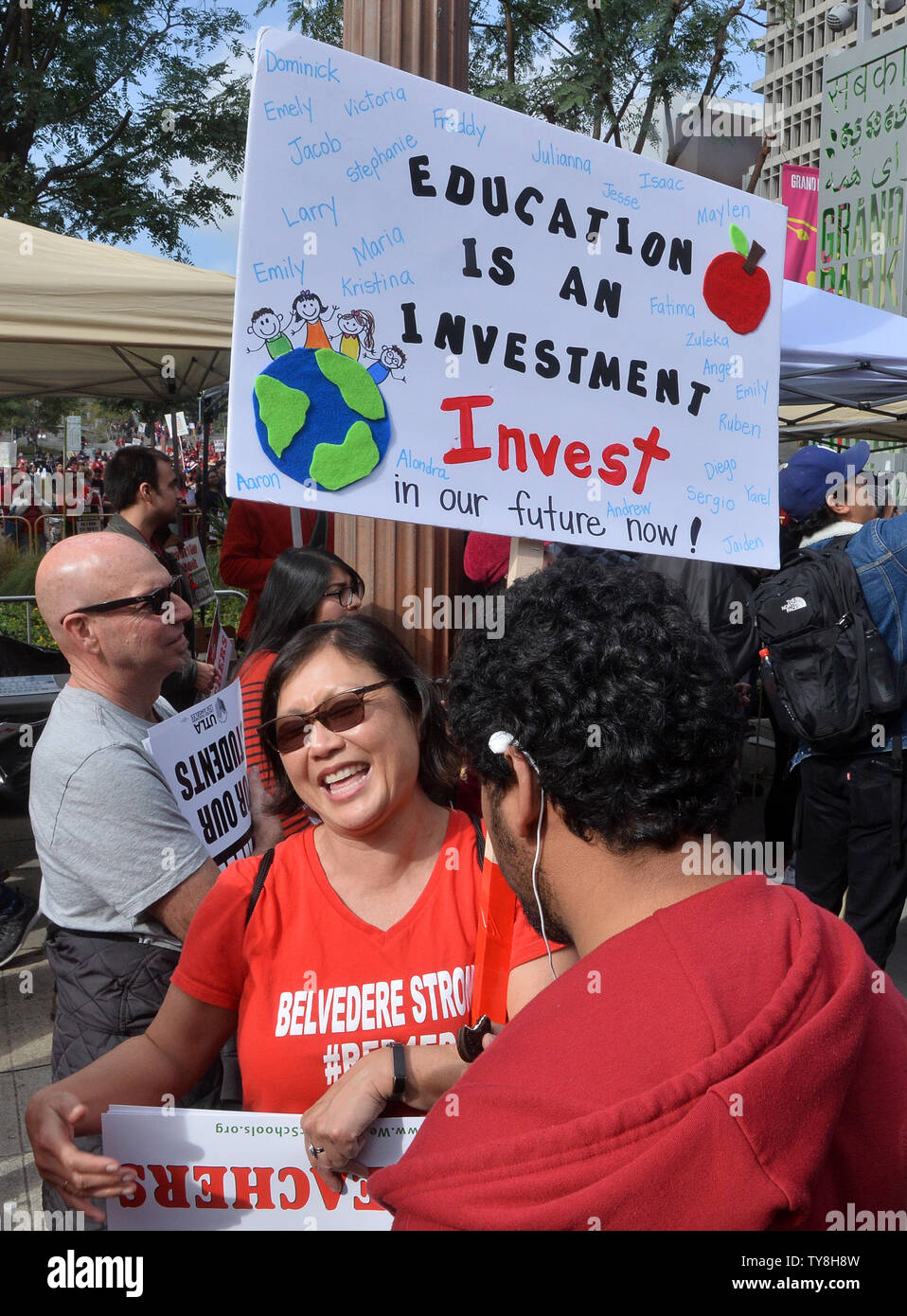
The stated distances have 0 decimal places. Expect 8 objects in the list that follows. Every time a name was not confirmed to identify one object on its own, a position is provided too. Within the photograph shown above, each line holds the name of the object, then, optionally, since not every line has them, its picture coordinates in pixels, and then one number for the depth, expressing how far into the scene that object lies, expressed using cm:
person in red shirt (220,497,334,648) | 558
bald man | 207
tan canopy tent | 388
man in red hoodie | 93
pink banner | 1005
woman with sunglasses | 166
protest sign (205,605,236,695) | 406
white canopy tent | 446
